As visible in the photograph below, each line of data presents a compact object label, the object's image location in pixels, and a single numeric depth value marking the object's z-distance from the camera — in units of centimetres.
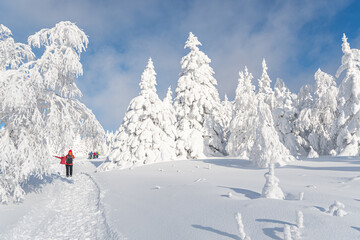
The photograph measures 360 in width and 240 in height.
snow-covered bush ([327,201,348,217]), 411
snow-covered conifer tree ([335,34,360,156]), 1878
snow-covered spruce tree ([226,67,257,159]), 2589
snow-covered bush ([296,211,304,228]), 379
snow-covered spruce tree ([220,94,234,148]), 2998
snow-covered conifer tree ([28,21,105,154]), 942
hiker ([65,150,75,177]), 1581
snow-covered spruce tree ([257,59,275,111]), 3255
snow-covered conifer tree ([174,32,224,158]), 2564
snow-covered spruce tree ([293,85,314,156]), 2750
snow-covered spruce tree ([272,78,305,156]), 2861
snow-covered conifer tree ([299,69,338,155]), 2658
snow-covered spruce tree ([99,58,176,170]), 2050
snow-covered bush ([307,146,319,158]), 1795
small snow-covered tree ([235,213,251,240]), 381
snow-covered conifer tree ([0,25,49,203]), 775
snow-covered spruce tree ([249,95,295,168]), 1409
